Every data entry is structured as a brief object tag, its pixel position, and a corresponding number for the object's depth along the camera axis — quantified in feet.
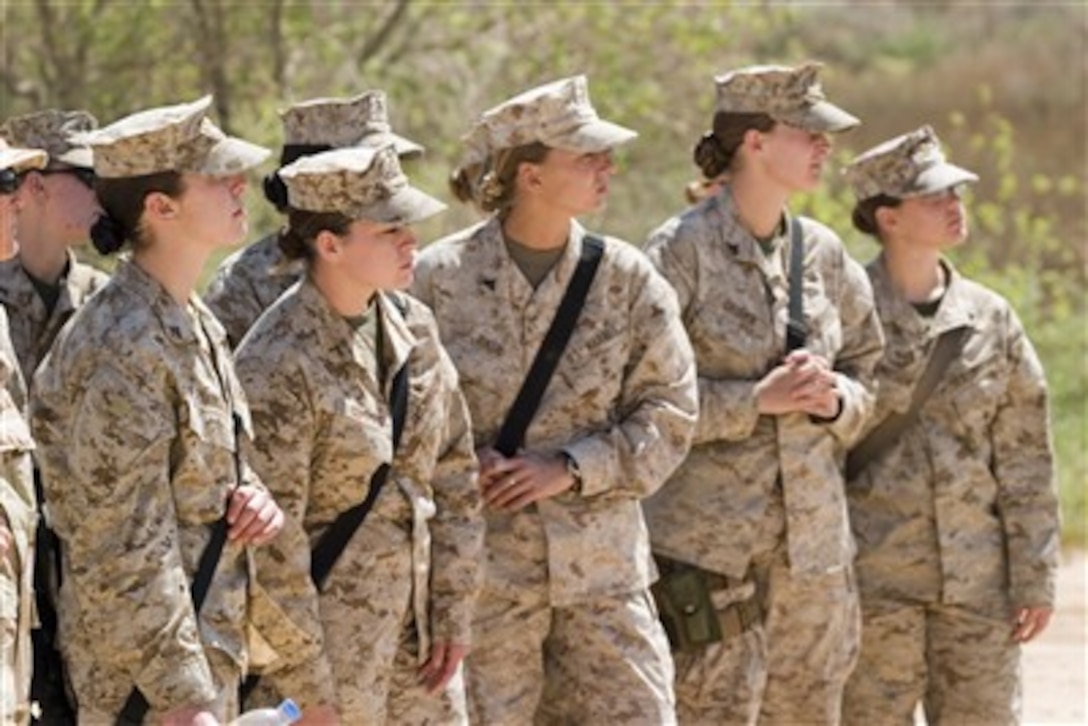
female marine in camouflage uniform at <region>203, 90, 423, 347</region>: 49.31
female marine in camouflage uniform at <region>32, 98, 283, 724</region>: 38.42
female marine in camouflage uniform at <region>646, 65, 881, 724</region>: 52.68
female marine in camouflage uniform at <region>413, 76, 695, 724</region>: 48.34
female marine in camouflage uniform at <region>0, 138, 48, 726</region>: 38.03
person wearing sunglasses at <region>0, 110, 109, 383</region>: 48.38
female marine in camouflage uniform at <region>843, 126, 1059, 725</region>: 56.84
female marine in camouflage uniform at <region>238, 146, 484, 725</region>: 43.37
